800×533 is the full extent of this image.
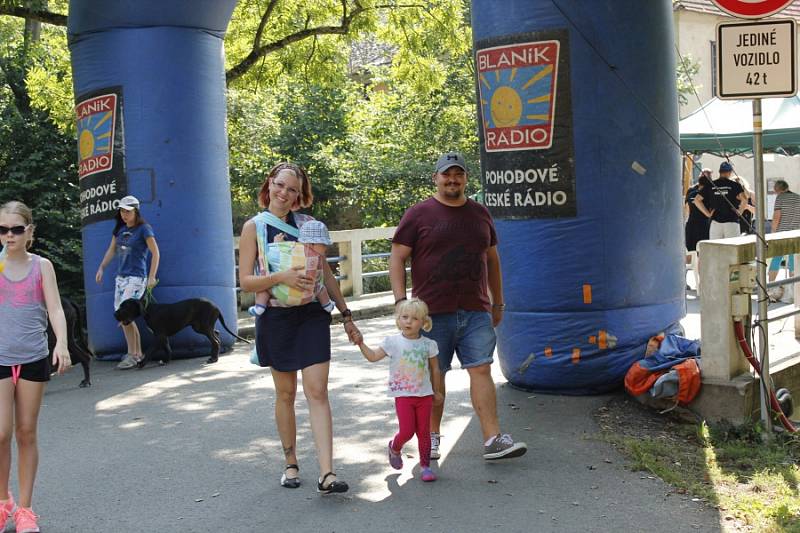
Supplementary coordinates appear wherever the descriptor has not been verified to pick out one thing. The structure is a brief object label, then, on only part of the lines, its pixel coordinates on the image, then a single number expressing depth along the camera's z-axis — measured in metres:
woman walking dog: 11.16
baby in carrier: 6.10
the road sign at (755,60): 6.94
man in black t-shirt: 15.65
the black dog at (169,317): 11.27
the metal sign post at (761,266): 7.18
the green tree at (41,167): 16.78
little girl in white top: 6.35
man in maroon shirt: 6.75
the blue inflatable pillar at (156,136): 11.63
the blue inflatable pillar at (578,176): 8.47
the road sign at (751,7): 6.91
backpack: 8.00
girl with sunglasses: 5.55
